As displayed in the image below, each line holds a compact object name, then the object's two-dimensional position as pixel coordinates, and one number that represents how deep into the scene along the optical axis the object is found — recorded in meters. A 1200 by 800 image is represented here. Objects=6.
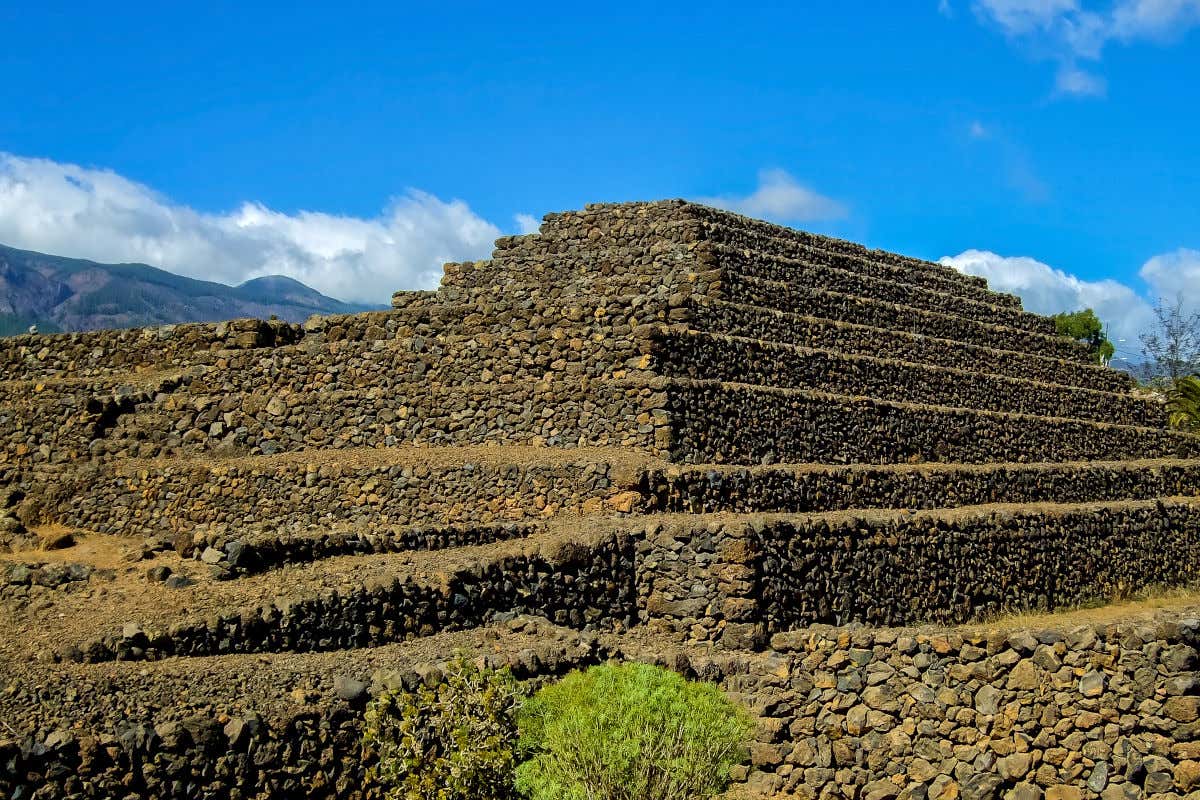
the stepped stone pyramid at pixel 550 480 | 14.73
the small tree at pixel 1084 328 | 66.00
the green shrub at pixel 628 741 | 12.01
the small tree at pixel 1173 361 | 61.75
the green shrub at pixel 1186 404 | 41.72
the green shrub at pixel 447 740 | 12.38
